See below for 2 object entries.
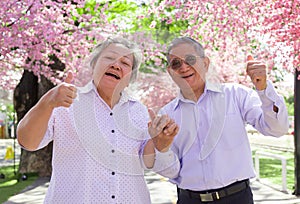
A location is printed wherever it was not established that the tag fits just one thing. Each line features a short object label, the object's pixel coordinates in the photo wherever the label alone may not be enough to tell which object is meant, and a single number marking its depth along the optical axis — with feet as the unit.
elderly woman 9.20
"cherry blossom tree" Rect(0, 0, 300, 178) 10.00
